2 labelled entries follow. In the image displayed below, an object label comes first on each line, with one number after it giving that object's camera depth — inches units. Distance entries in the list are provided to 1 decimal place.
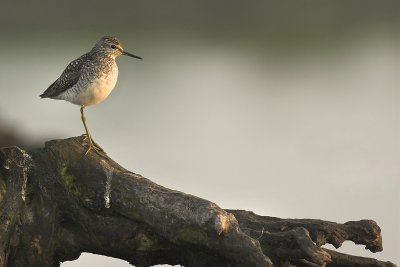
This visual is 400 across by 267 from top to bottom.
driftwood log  397.7
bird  482.0
